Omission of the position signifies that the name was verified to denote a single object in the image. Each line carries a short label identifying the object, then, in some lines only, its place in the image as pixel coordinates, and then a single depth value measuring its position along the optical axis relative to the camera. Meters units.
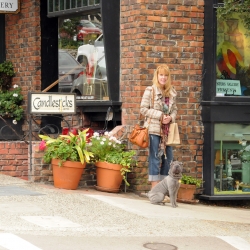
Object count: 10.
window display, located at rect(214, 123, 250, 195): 12.05
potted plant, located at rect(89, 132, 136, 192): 11.53
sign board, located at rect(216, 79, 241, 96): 12.12
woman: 11.12
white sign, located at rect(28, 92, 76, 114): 11.92
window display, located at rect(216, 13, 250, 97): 12.09
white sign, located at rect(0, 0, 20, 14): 13.84
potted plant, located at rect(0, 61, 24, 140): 13.89
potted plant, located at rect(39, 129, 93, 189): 11.38
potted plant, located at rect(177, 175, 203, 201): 11.73
